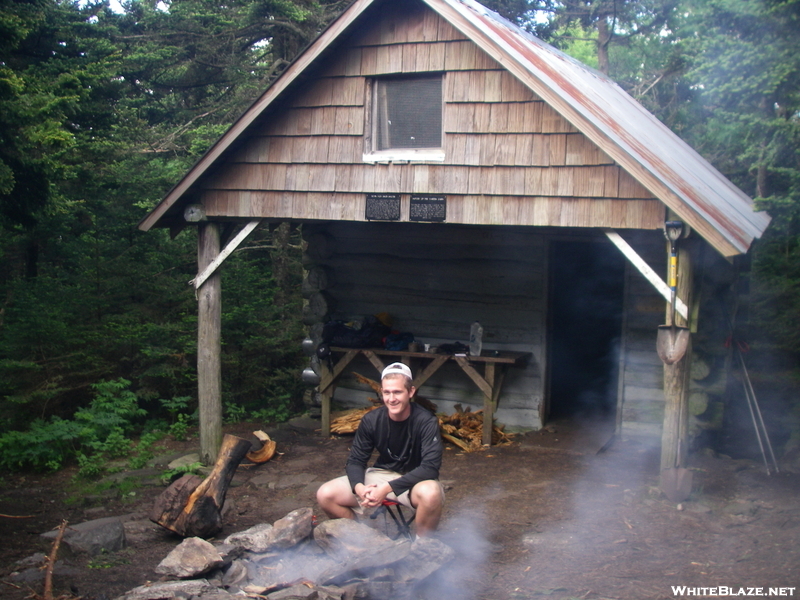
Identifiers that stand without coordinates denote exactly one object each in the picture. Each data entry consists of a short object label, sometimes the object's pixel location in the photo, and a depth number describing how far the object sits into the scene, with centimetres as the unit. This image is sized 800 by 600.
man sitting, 466
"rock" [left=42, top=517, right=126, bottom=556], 518
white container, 888
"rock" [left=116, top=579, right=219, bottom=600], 396
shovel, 626
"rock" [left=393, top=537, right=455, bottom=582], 441
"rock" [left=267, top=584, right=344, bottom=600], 400
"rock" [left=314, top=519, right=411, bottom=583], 435
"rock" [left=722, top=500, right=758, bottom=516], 622
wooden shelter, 657
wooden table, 870
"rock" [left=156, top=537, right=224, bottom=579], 433
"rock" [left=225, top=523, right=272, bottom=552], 471
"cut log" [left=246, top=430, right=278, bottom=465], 826
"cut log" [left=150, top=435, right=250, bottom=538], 556
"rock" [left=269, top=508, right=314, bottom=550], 471
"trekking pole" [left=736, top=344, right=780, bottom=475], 820
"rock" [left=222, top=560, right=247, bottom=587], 438
